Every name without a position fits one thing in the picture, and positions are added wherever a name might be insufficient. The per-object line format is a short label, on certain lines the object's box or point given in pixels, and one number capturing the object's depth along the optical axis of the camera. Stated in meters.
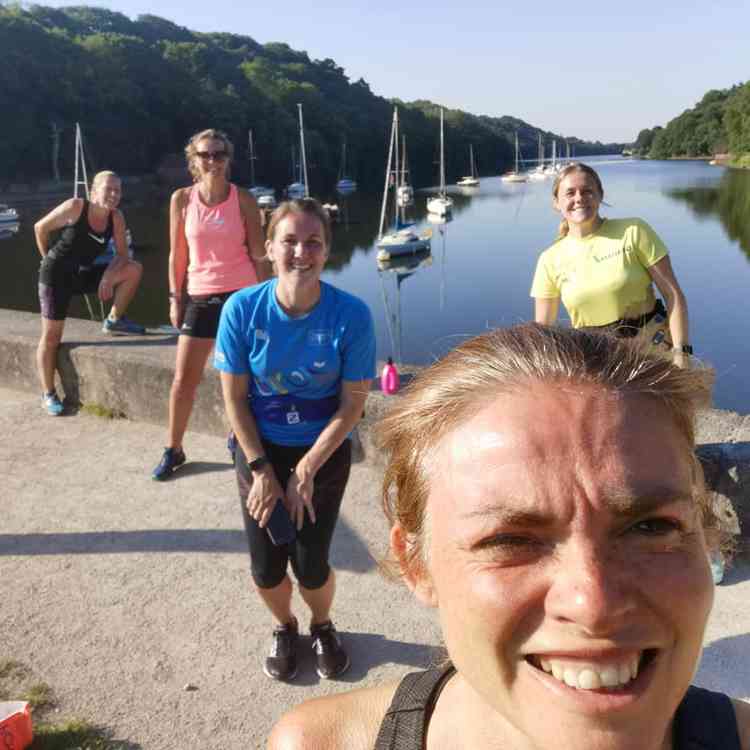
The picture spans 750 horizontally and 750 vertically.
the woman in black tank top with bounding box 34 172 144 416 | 5.11
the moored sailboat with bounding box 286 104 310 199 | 64.03
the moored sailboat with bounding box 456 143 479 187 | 108.69
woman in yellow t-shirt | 3.24
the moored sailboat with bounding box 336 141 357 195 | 89.06
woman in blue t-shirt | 2.54
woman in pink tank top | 3.95
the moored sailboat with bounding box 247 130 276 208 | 78.62
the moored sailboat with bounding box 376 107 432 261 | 40.44
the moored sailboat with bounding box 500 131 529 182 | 113.56
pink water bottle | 4.40
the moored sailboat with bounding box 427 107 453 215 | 59.41
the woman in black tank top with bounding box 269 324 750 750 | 0.84
